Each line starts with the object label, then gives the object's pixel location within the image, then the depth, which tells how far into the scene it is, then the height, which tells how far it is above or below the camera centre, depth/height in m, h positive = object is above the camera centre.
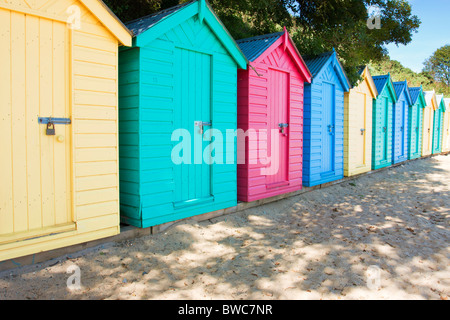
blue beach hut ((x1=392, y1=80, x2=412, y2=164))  13.80 +0.90
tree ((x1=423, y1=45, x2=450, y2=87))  51.19 +11.46
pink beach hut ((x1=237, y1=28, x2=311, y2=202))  6.58 +0.56
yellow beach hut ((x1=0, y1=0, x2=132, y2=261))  3.71 +0.26
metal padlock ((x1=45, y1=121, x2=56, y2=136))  3.96 +0.19
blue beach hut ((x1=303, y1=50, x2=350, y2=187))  8.46 +0.62
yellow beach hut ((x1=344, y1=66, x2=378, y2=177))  10.27 +0.60
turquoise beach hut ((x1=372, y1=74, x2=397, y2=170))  12.02 +0.80
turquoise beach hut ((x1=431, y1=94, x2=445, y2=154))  19.30 +1.15
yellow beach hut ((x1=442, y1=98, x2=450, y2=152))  21.23 +0.92
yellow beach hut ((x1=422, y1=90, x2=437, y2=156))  17.72 +1.22
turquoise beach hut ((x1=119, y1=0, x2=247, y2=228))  4.88 +0.46
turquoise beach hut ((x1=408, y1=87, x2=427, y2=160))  15.61 +1.03
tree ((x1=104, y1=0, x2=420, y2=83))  9.59 +4.01
